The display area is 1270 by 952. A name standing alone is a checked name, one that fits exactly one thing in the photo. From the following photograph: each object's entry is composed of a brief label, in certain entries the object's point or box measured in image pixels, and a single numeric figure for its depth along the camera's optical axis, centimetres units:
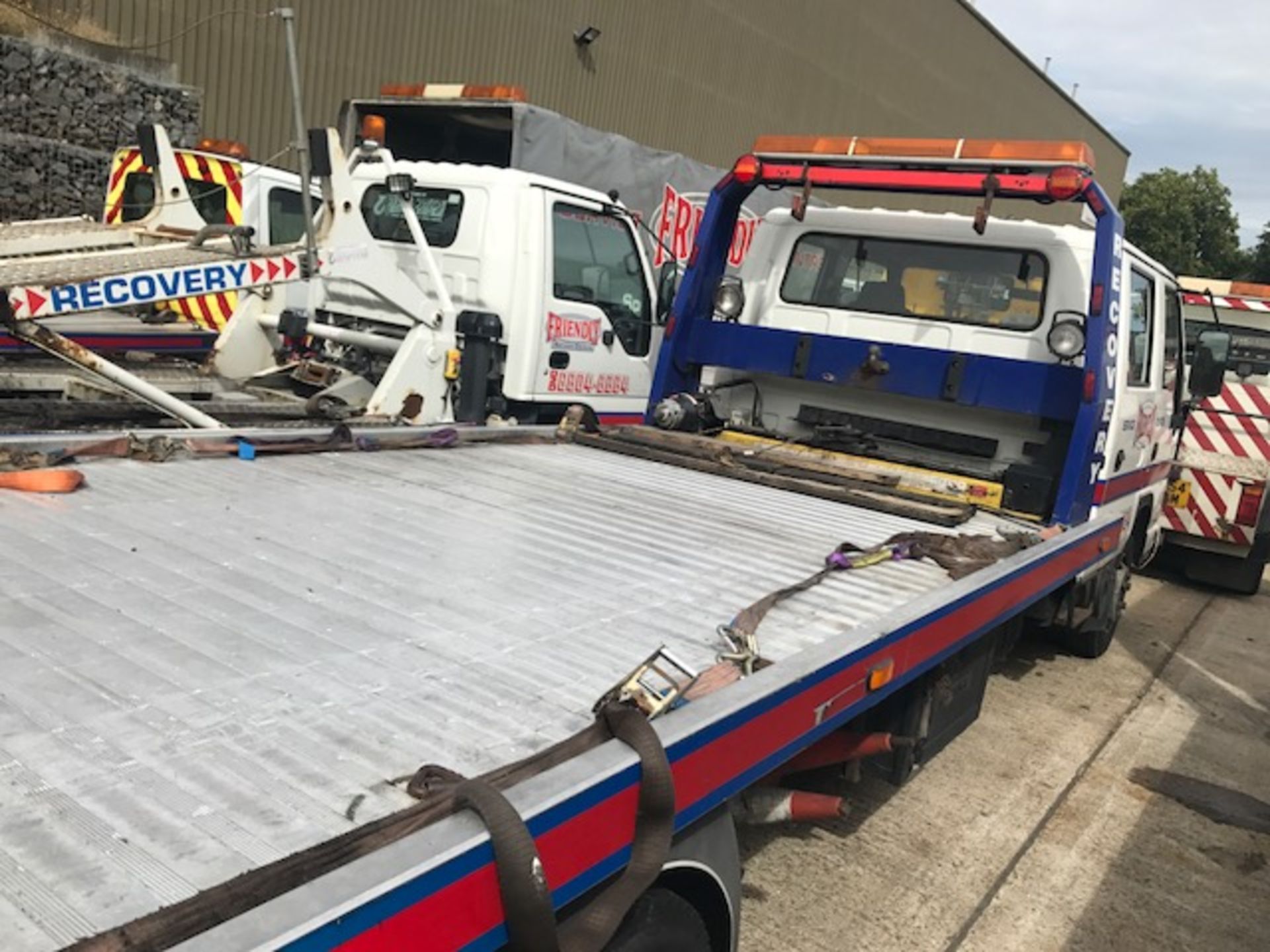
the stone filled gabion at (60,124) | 1029
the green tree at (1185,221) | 4638
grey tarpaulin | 897
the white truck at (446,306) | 641
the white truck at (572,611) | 154
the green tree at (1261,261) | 5041
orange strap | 315
